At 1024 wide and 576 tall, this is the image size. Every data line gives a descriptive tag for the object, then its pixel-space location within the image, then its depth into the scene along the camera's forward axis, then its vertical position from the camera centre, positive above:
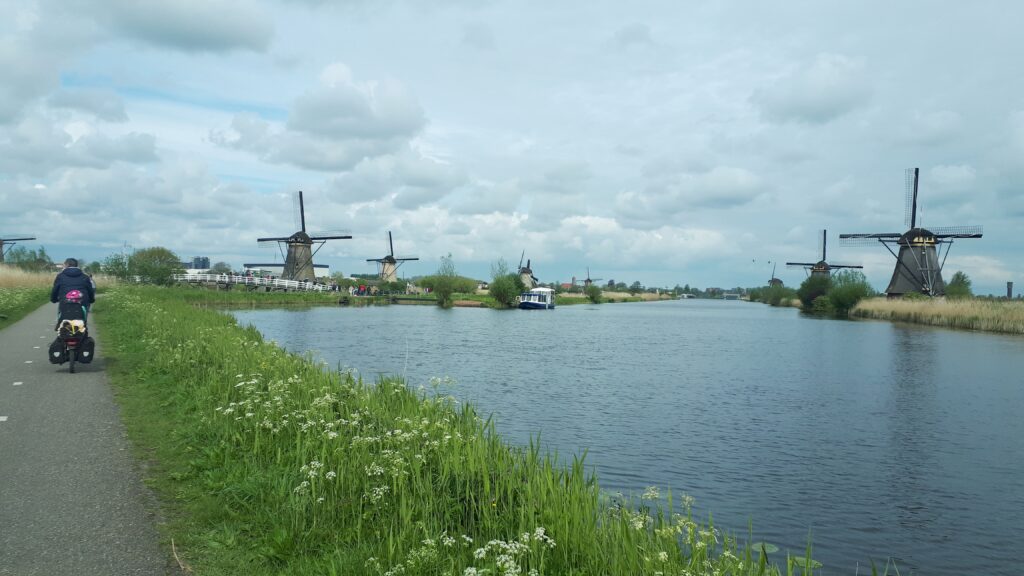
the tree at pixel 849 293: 73.44 +1.10
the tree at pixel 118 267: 77.12 +1.38
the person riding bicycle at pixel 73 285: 13.85 -0.14
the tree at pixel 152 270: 77.44 +1.17
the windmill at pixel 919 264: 68.62 +4.14
